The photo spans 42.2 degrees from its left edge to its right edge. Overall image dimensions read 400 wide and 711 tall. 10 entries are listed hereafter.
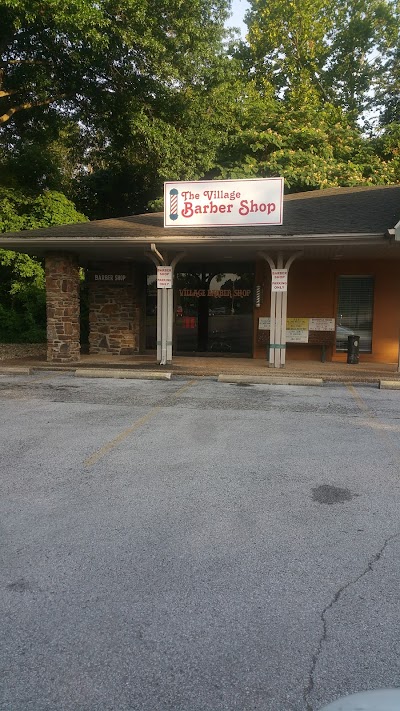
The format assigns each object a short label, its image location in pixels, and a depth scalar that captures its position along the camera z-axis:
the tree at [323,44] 26.92
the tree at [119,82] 15.98
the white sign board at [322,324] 14.57
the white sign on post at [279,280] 12.47
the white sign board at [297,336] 14.57
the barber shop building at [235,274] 12.36
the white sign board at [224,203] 12.44
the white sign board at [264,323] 14.96
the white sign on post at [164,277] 12.91
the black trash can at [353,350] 14.06
